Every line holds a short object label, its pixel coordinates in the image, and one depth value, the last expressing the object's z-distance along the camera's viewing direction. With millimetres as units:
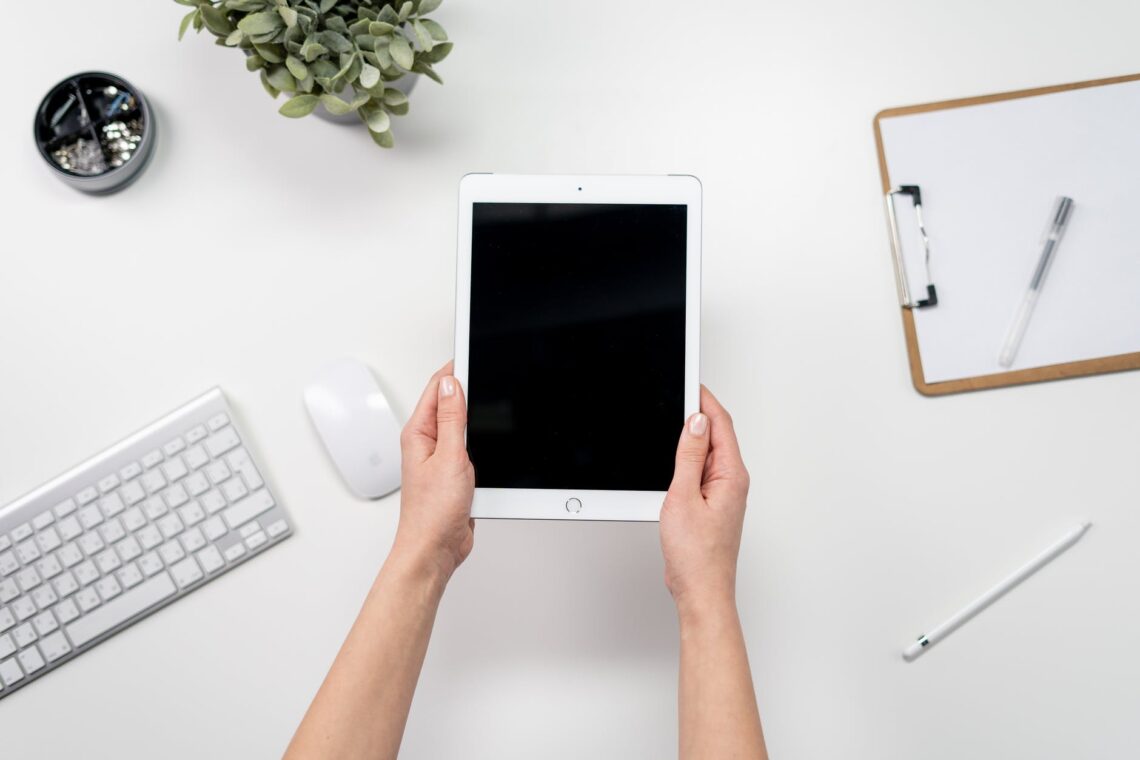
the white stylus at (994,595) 701
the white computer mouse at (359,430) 711
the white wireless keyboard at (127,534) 700
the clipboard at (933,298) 735
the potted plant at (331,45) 641
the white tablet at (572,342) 667
